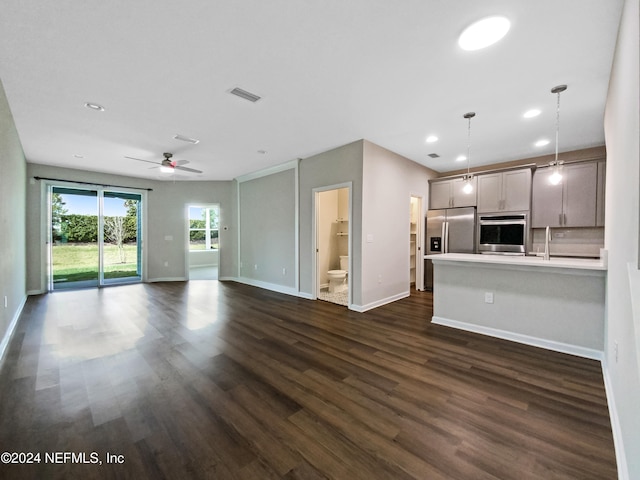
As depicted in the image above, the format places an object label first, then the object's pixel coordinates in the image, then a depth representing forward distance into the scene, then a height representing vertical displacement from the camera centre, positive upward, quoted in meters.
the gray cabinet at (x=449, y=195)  5.55 +0.92
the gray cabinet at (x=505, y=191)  4.95 +0.90
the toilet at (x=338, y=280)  5.88 -1.01
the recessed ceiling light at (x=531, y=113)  3.19 +1.54
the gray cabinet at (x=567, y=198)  4.46 +0.71
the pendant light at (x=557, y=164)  2.69 +0.80
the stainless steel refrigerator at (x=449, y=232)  5.46 +0.10
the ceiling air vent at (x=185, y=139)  4.05 +1.52
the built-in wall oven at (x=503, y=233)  4.96 +0.08
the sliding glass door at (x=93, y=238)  5.98 -0.10
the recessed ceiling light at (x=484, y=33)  1.86 +1.52
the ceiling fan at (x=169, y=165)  4.66 +1.26
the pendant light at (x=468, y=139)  3.30 +1.54
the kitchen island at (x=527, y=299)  2.71 -0.74
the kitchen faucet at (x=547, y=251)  3.23 -0.17
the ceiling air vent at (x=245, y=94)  2.75 +1.51
